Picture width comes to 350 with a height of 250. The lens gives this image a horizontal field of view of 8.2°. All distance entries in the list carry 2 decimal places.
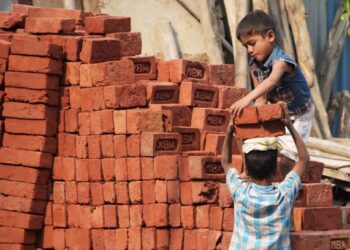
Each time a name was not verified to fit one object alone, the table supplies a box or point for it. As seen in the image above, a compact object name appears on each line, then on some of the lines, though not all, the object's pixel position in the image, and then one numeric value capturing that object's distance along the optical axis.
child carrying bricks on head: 13.17
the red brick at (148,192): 17.32
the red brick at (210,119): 18.03
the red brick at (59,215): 18.67
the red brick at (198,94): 18.28
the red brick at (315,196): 16.54
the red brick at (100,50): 18.40
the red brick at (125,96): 17.78
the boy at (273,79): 14.52
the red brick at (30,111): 18.67
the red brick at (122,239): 17.55
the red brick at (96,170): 18.00
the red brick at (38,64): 18.62
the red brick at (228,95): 18.74
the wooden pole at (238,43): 25.62
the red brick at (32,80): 18.65
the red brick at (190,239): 16.89
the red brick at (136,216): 17.41
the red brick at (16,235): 18.78
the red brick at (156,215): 17.12
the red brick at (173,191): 17.10
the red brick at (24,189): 18.70
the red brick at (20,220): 18.71
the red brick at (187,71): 18.61
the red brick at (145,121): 17.44
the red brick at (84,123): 18.28
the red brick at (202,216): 16.76
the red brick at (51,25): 19.15
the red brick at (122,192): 17.60
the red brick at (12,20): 19.71
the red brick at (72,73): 18.68
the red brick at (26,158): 18.64
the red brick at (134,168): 17.38
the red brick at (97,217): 17.94
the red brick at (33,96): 18.65
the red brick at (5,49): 18.79
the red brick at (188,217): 16.98
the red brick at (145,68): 18.64
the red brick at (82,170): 18.23
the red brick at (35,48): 18.61
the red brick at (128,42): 18.76
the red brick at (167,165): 17.13
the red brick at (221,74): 19.32
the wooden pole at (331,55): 28.61
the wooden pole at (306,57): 27.13
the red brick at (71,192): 18.47
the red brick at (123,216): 17.60
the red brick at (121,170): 17.57
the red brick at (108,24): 19.13
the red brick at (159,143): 17.27
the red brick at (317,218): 16.22
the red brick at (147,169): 17.27
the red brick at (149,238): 17.21
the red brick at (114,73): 17.99
